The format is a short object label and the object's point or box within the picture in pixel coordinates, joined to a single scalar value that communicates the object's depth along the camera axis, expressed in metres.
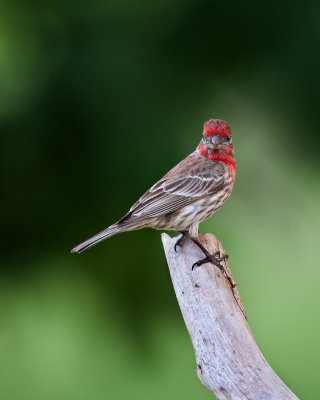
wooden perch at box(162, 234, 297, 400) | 5.41
